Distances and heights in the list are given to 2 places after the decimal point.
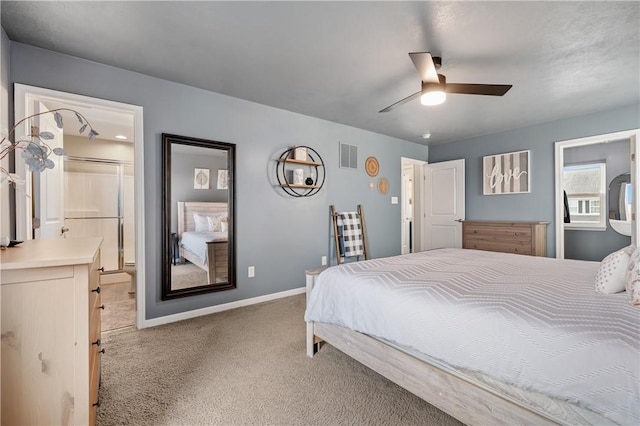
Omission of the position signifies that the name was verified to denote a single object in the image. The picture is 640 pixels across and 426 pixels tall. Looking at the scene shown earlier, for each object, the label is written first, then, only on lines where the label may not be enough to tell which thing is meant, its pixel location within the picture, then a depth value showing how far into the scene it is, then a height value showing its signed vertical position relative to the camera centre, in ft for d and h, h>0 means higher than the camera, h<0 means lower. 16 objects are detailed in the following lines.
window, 15.25 +0.88
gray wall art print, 14.05 +1.90
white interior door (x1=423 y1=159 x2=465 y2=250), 16.39 +0.38
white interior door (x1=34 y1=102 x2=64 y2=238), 7.91 +0.58
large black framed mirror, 9.31 -0.16
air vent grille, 14.16 +2.76
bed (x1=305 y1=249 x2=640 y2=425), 3.18 -1.76
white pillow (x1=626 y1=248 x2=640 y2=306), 4.03 -1.01
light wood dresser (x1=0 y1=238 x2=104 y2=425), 3.23 -1.48
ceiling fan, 6.94 +3.16
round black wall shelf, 12.03 +1.73
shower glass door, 14.14 +0.38
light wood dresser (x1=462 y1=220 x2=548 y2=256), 12.78 -1.23
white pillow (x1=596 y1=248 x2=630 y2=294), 4.62 -1.06
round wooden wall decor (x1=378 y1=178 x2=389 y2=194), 15.89 +1.43
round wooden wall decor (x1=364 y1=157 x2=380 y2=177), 15.29 +2.42
